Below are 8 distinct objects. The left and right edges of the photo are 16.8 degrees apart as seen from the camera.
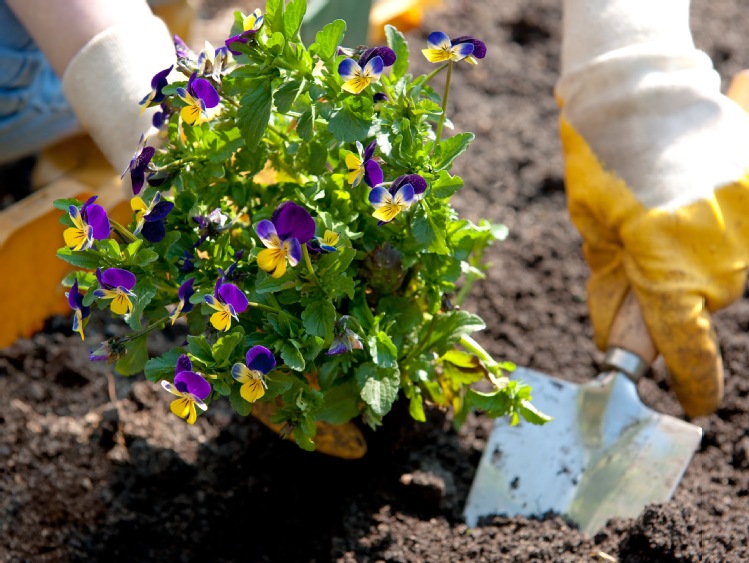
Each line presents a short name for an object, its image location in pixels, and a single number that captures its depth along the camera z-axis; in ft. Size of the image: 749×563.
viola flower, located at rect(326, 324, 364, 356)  3.53
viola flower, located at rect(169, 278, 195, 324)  3.52
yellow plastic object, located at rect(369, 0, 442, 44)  4.83
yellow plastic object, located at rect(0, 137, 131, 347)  4.15
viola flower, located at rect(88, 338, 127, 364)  3.54
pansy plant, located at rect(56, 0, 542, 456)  3.50
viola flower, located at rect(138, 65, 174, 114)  3.60
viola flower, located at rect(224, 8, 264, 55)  3.51
